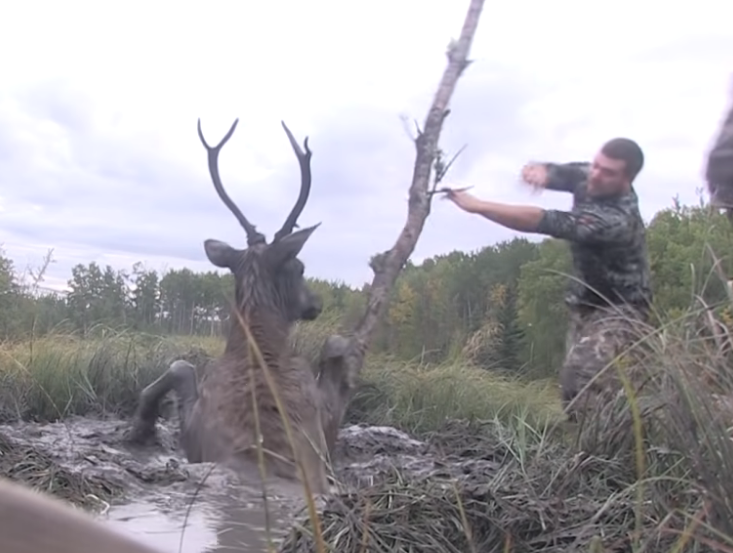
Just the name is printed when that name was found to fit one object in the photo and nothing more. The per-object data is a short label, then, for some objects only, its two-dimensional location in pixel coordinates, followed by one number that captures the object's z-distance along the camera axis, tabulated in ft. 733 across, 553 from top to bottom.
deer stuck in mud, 21.42
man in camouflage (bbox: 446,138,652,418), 19.01
